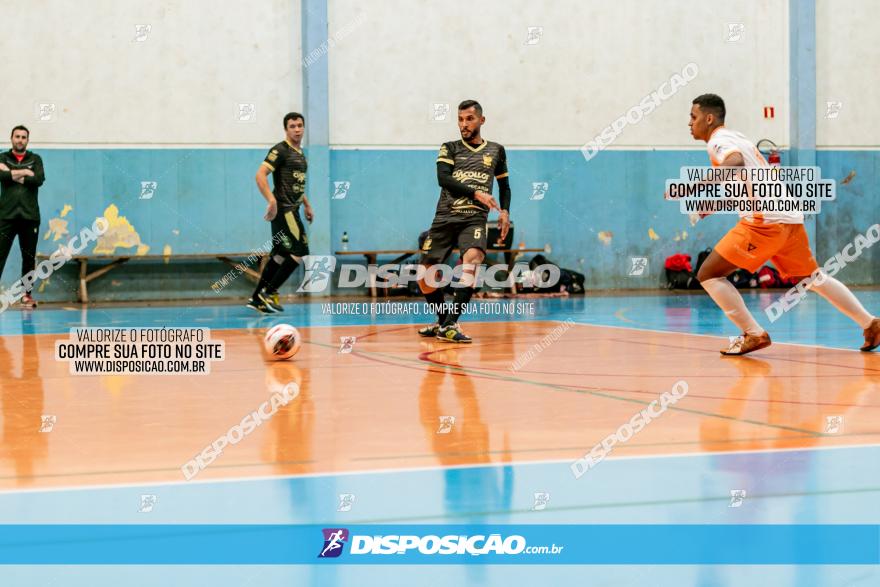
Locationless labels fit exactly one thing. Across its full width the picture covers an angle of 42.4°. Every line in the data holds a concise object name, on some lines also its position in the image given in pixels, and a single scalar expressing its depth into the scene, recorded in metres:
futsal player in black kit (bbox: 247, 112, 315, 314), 14.85
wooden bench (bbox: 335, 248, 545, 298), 19.69
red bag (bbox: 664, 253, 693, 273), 21.66
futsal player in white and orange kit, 9.12
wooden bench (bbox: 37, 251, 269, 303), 18.73
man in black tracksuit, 17.09
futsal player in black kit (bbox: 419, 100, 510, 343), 10.88
